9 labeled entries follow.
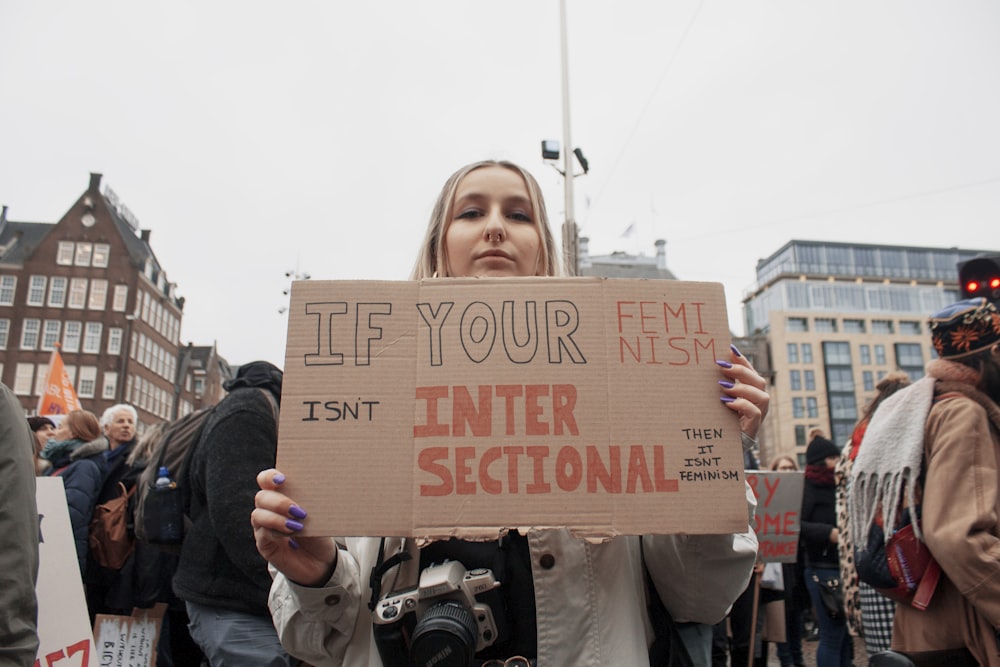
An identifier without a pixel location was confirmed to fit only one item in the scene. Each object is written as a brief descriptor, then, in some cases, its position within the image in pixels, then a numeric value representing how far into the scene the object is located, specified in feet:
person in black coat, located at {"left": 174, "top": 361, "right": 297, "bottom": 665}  8.97
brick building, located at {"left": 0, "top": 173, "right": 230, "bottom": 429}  149.38
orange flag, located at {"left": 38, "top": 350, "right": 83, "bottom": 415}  34.24
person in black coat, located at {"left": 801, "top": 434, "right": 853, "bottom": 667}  18.33
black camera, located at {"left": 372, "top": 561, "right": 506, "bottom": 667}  4.57
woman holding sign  4.68
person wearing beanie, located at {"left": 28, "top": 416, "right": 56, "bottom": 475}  18.00
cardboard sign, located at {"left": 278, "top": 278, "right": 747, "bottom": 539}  4.66
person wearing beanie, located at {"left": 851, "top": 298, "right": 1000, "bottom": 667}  7.26
